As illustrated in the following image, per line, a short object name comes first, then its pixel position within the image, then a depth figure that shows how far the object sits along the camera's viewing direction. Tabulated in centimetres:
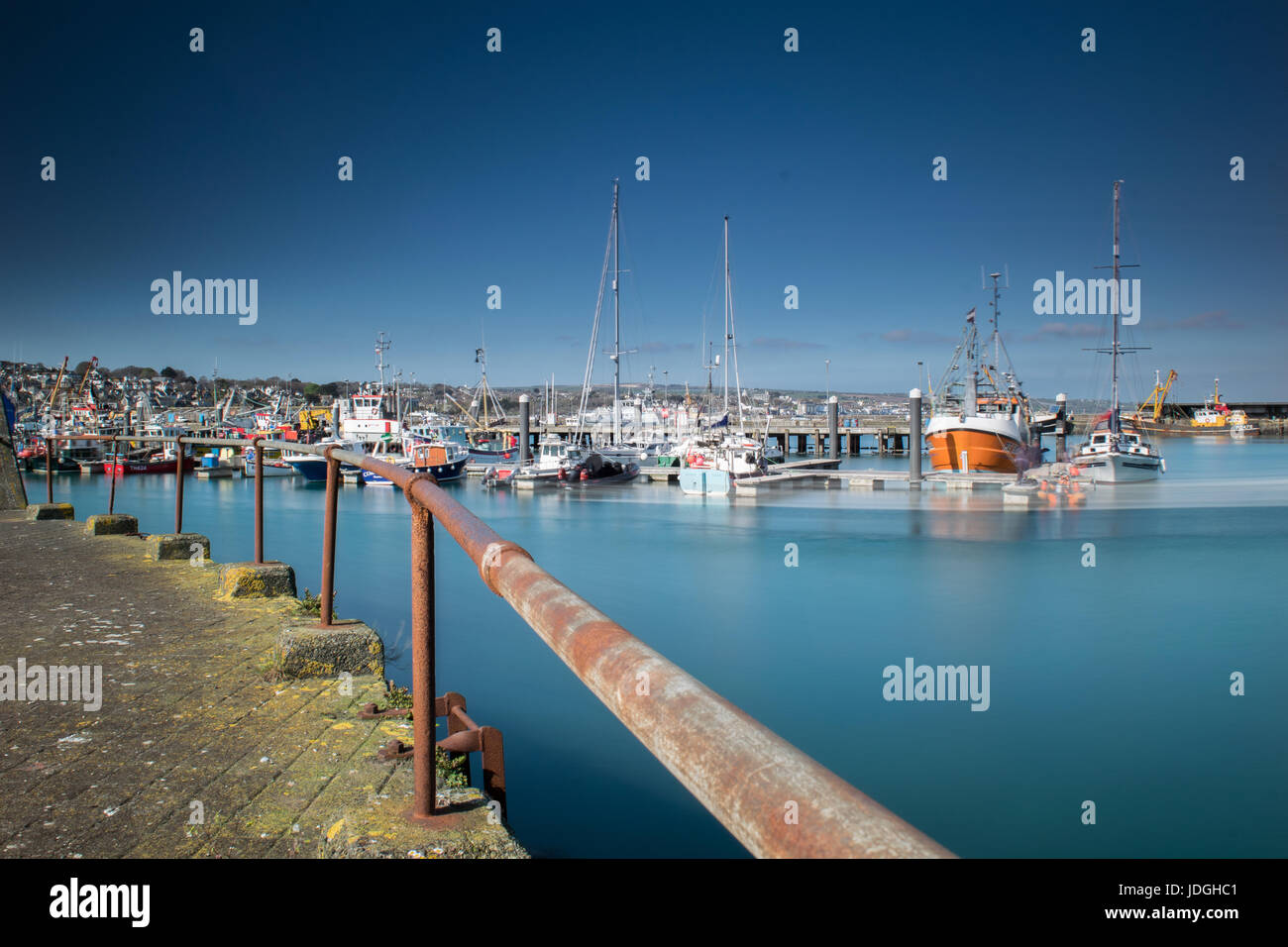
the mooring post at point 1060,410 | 5026
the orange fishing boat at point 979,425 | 4194
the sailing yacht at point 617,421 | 4681
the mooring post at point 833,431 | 5225
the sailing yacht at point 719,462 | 4103
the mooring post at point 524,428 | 4756
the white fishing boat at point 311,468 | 4897
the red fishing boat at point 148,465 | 5591
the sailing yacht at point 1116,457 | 4459
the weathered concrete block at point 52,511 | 1051
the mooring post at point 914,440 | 3978
